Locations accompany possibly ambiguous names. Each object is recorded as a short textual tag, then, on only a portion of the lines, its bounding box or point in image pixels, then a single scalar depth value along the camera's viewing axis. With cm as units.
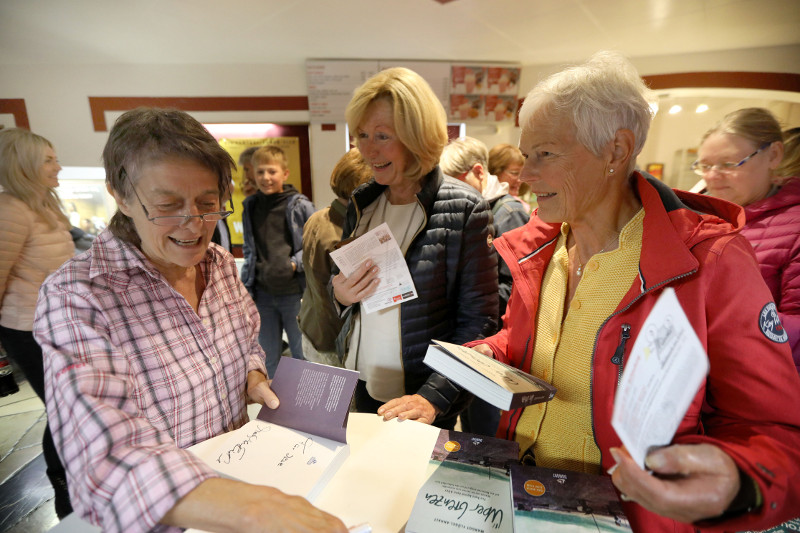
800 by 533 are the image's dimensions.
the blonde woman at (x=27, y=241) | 215
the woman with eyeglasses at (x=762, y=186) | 165
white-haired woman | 61
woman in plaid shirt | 69
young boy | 320
